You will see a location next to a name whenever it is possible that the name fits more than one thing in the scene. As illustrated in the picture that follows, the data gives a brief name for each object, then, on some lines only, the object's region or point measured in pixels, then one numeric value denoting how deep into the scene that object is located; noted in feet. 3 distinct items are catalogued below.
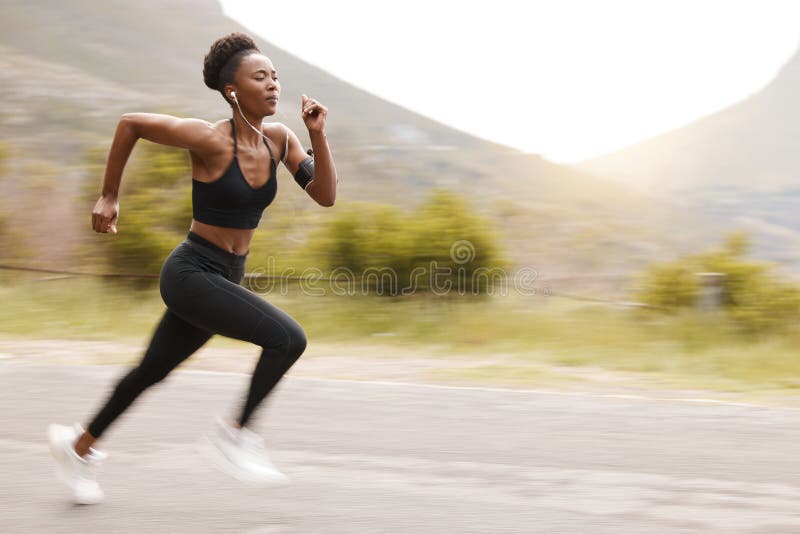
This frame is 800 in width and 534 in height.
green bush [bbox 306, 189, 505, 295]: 32.81
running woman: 12.08
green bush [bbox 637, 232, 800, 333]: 28.81
